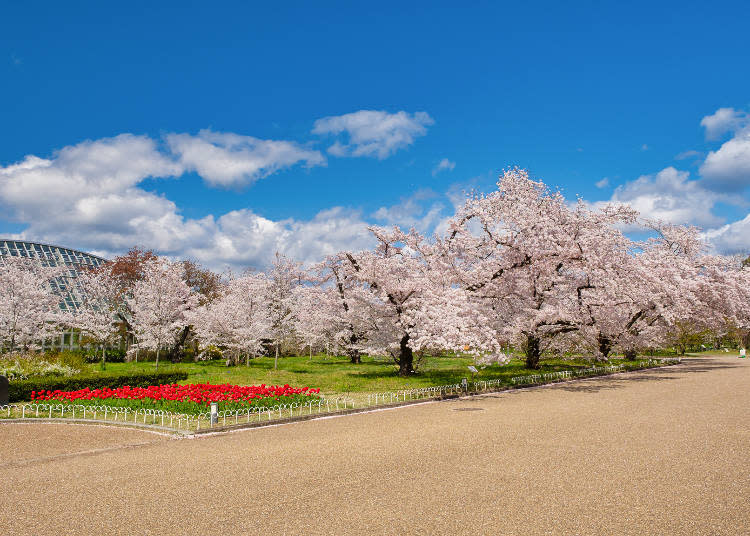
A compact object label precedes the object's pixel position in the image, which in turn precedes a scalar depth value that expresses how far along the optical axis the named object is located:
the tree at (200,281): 54.20
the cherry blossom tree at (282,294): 40.97
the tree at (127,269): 48.38
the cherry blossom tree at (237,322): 32.16
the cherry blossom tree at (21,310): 31.53
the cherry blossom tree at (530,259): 21.03
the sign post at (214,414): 11.50
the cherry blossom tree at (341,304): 22.70
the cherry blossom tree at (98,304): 36.59
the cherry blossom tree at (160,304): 33.62
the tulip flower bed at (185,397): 13.18
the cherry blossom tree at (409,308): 17.02
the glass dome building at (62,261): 52.15
